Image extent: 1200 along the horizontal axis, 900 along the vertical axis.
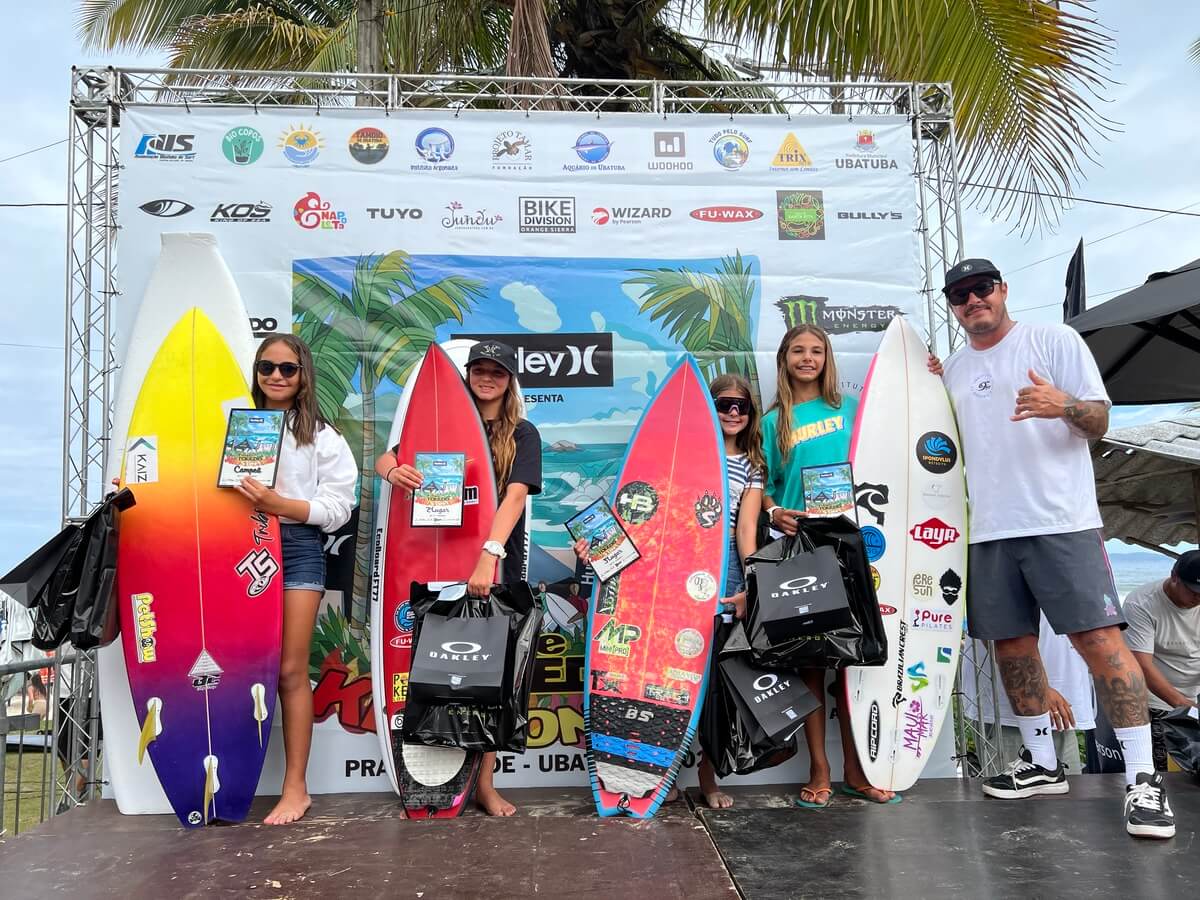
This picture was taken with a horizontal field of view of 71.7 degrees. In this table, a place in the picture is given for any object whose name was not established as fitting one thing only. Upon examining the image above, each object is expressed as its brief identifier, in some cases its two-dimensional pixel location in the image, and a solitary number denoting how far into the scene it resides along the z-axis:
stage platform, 2.19
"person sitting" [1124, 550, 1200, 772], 3.75
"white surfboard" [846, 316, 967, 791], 3.11
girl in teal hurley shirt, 3.20
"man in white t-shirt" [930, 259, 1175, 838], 2.68
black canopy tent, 3.74
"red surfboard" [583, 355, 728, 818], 2.87
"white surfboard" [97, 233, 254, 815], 3.22
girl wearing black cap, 2.82
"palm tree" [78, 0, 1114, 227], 4.27
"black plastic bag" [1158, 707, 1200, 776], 3.04
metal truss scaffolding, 3.36
